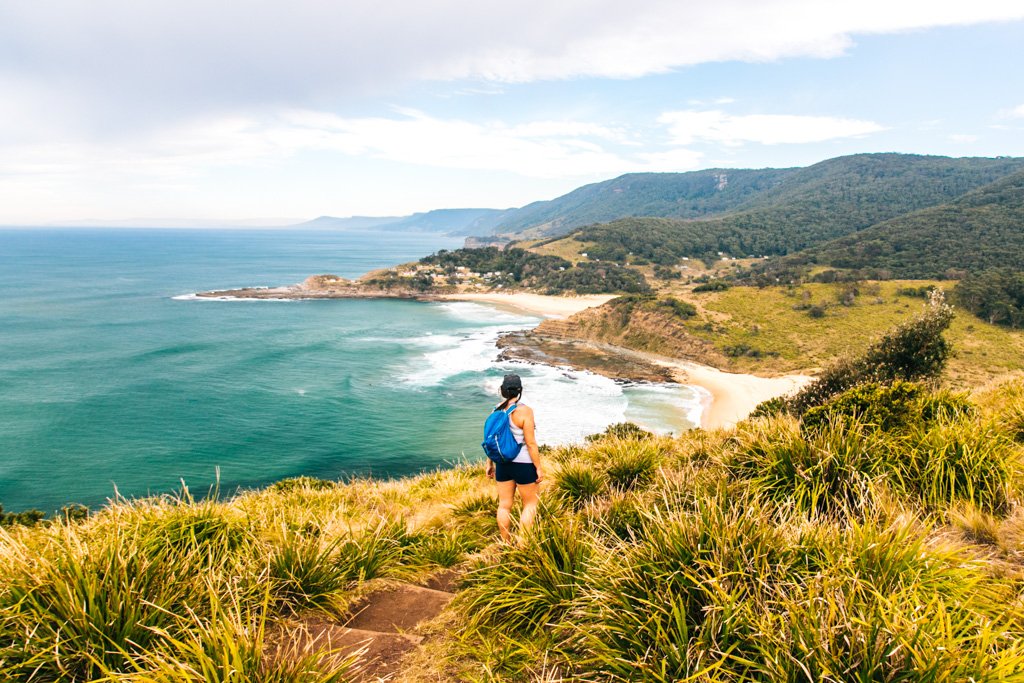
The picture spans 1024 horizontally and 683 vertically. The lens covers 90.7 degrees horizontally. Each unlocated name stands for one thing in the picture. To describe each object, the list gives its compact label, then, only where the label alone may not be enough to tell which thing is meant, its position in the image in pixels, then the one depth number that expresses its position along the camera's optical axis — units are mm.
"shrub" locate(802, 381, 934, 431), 7906
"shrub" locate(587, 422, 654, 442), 26547
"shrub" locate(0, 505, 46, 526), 12834
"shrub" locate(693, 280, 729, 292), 77750
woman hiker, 5826
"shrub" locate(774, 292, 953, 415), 24672
